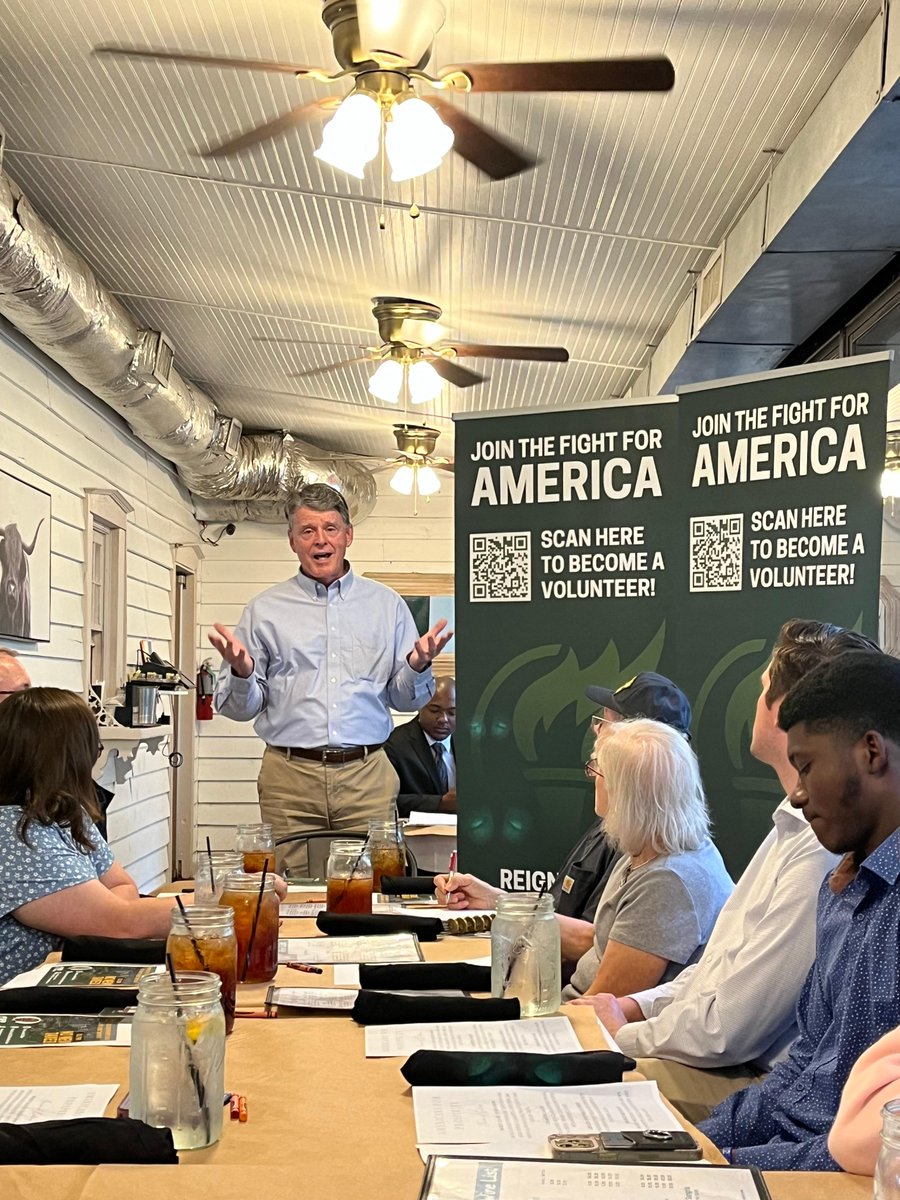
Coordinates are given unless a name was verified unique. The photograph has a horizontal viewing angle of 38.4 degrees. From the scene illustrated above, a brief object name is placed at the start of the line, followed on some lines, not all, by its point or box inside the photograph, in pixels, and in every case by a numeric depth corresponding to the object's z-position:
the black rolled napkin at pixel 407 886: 2.99
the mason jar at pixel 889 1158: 0.99
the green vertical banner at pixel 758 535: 3.49
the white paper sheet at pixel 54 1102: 1.43
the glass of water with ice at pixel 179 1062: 1.36
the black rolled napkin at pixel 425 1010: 1.84
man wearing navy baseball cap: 2.87
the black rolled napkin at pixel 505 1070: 1.52
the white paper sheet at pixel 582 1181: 1.17
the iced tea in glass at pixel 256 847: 2.58
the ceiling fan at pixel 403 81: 2.81
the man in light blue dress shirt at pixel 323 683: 4.23
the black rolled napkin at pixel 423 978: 2.04
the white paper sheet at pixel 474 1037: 1.71
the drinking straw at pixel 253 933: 2.12
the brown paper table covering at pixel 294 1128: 1.22
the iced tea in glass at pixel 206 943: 1.81
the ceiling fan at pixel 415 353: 5.59
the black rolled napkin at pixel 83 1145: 1.26
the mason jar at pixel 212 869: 2.31
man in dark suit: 6.35
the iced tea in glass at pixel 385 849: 3.04
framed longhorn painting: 5.13
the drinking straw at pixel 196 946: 1.80
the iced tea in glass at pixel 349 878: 2.68
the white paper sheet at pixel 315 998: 1.96
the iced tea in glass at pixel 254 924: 2.13
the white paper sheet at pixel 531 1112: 1.37
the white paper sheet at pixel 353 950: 2.34
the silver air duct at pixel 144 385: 4.42
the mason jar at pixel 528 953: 1.92
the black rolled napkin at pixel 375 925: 2.56
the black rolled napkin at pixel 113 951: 2.26
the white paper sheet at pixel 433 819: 5.25
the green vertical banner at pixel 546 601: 4.12
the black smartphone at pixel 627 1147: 1.27
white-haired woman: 2.65
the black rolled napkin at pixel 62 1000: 1.89
